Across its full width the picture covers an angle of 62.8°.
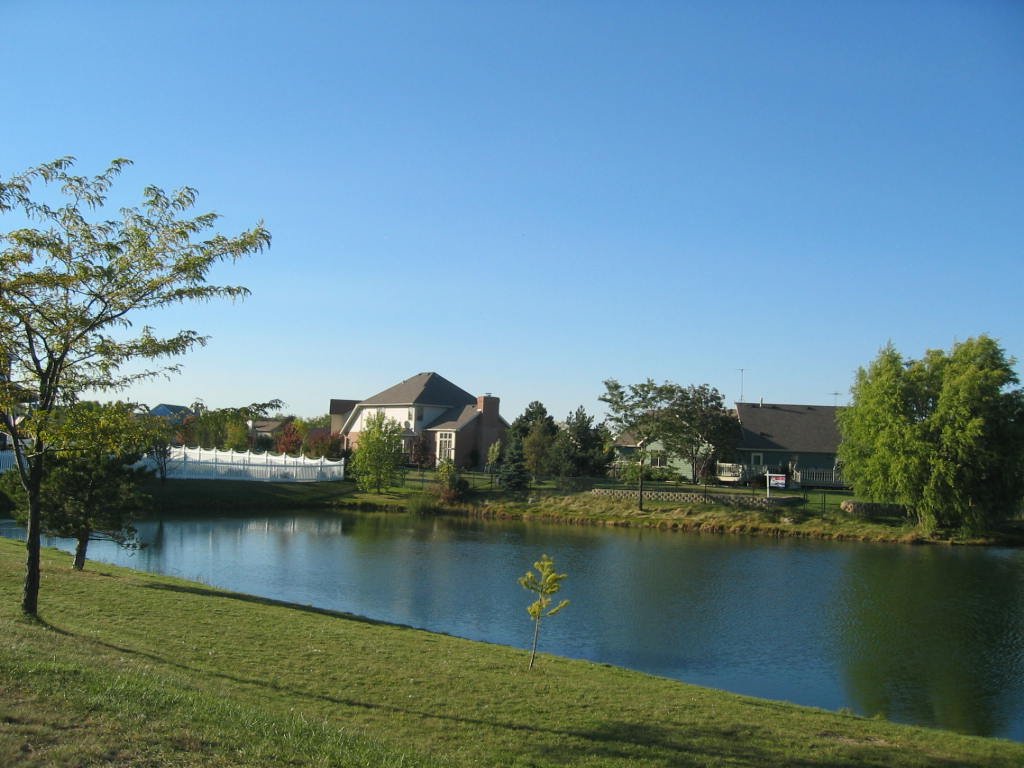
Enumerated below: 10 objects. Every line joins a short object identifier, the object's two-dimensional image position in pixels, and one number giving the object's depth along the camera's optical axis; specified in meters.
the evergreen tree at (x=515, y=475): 54.66
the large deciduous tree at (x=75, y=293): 11.38
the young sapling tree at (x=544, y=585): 14.31
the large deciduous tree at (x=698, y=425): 54.25
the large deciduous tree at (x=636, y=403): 54.59
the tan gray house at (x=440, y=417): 70.69
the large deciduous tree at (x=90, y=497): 19.84
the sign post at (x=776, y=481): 50.28
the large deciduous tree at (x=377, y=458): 54.91
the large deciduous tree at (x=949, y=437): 40.78
